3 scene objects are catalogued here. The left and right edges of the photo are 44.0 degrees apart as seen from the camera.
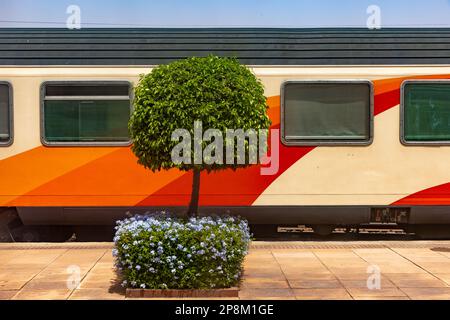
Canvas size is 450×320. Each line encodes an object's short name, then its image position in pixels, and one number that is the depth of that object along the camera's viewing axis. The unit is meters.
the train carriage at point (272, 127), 8.62
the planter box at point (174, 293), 6.02
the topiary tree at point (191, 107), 6.27
